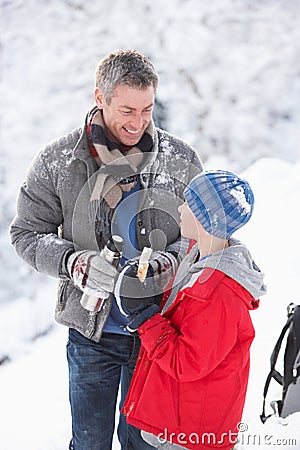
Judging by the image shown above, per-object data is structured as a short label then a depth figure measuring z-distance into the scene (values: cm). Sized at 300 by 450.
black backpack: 445
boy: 437
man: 458
